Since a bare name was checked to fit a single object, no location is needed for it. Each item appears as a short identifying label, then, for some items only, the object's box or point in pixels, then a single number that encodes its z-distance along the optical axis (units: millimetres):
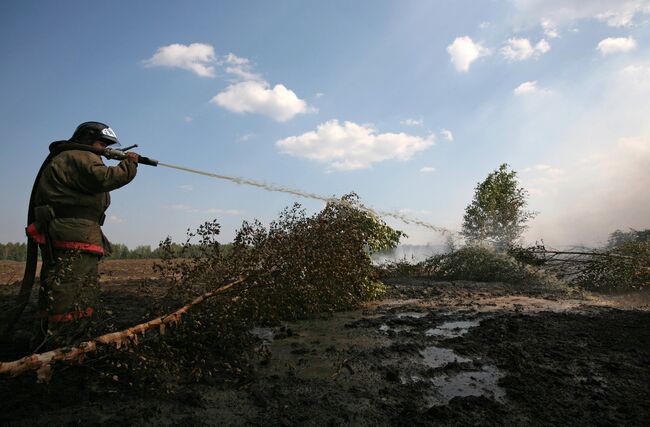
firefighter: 4316
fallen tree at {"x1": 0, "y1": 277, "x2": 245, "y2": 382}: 3146
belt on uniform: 4535
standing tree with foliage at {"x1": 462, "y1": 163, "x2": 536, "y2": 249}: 19312
